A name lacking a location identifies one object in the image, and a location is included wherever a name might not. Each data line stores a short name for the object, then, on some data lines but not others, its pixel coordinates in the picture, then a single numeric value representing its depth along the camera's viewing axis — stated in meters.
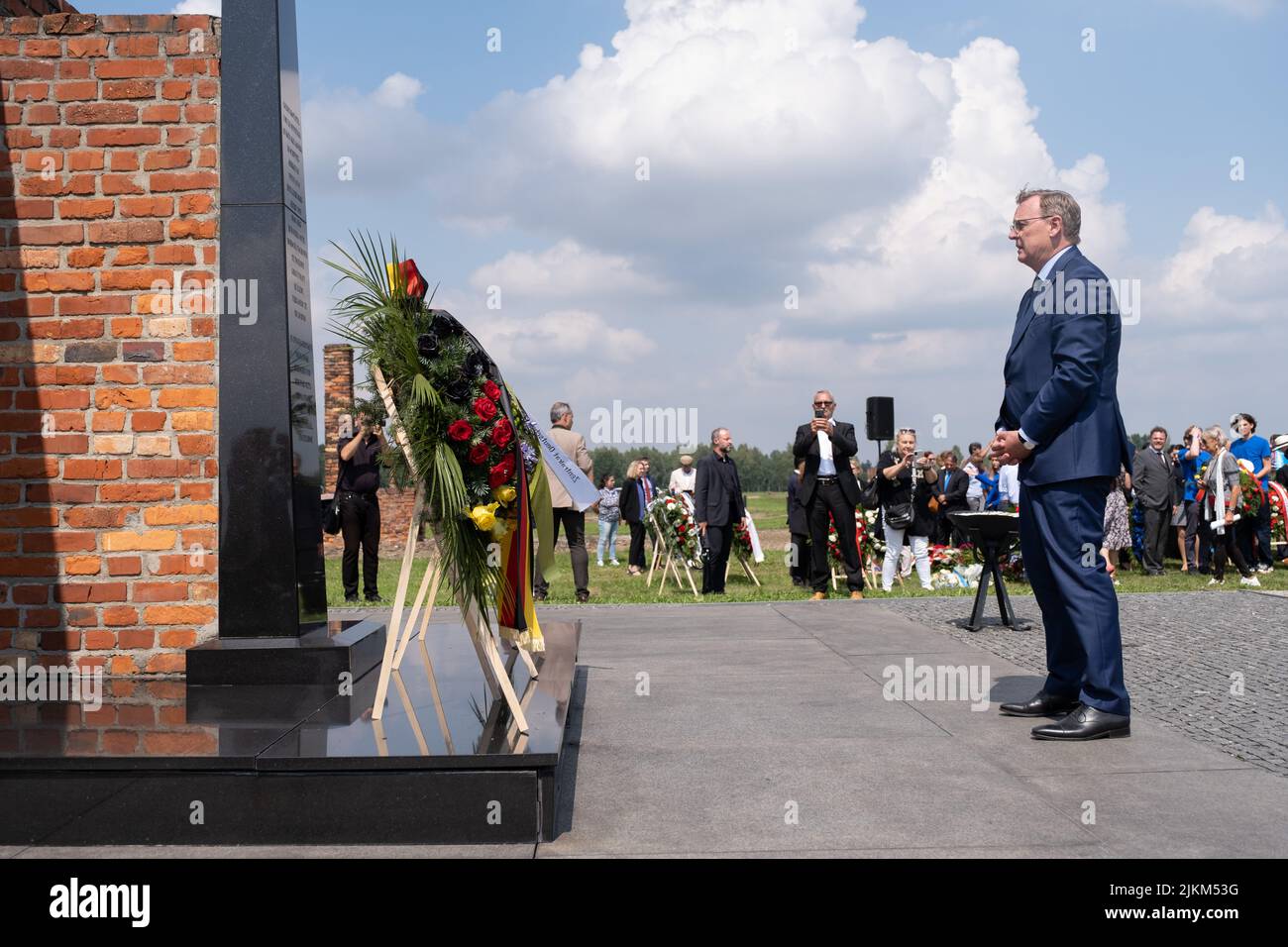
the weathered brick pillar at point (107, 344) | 5.94
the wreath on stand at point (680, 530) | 14.88
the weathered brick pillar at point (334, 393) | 20.68
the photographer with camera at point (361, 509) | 13.17
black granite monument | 5.46
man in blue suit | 5.17
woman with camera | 13.84
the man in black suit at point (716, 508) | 13.81
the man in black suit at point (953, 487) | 15.77
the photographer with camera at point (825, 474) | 12.63
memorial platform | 3.83
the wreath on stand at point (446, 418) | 4.39
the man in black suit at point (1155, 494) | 16.59
